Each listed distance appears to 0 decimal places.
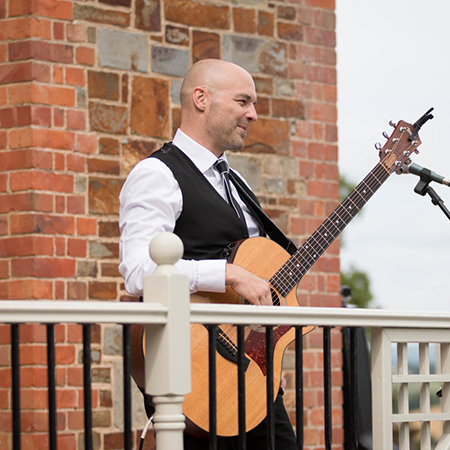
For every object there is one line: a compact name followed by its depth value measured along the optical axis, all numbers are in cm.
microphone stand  622
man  558
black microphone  617
